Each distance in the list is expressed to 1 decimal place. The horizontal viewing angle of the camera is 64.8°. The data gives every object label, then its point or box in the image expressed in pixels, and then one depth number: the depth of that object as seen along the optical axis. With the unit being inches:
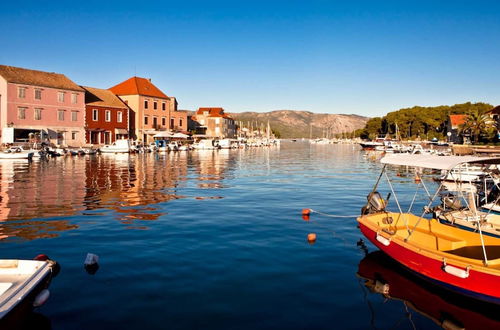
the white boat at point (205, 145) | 3841.0
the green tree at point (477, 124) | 3361.2
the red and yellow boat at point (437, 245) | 356.8
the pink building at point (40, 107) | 2428.6
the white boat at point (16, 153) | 2071.9
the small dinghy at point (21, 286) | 269.3
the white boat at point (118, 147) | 2750.2
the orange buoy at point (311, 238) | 574.2
